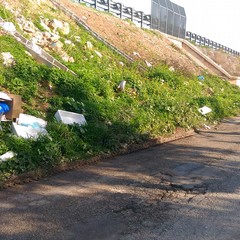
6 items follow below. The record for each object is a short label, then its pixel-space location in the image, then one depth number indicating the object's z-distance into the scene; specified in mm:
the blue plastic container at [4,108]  6633
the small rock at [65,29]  12517
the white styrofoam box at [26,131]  6359
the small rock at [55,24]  12179
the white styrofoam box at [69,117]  7336
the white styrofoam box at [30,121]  6773
